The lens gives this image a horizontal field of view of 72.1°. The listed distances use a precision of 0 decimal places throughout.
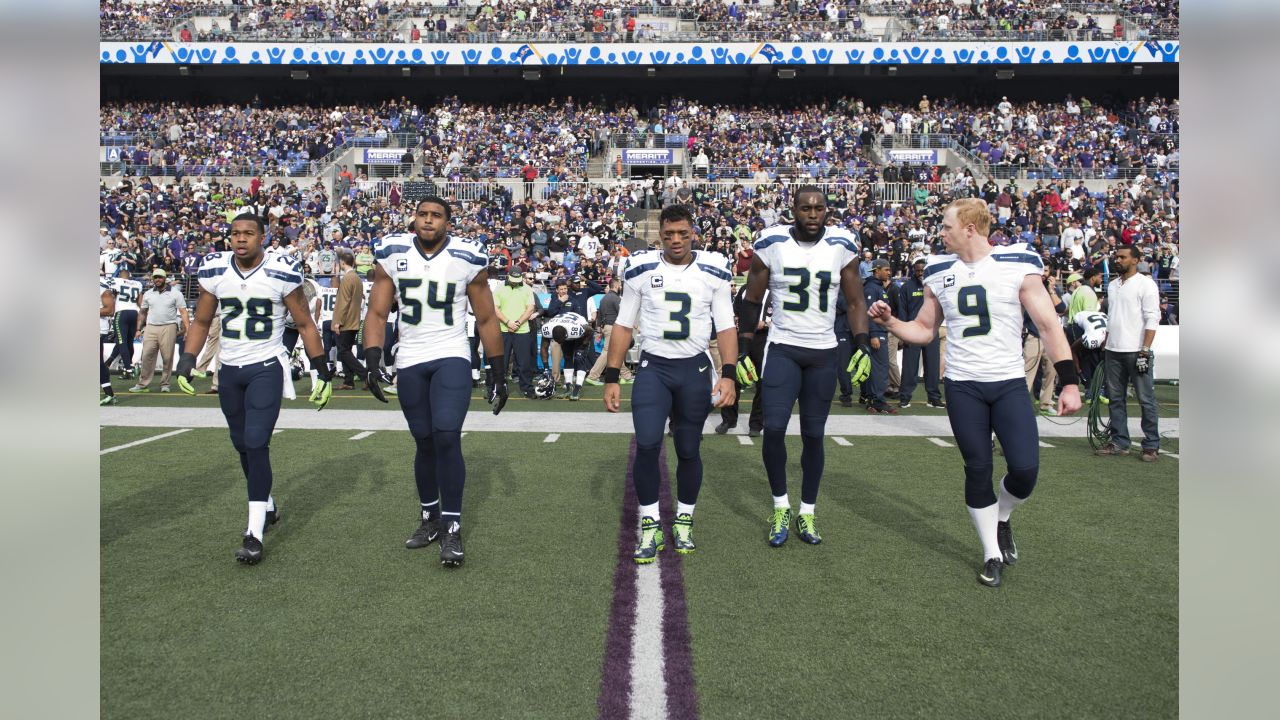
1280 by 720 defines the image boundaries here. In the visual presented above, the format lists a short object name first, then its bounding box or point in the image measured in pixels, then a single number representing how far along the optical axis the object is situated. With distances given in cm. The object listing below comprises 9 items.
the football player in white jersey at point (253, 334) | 491
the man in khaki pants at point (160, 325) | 1261
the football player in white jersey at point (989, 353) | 432
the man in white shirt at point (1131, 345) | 773
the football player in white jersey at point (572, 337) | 1245
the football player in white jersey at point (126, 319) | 1349
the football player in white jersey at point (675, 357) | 485
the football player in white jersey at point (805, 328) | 509
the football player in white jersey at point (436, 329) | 480
